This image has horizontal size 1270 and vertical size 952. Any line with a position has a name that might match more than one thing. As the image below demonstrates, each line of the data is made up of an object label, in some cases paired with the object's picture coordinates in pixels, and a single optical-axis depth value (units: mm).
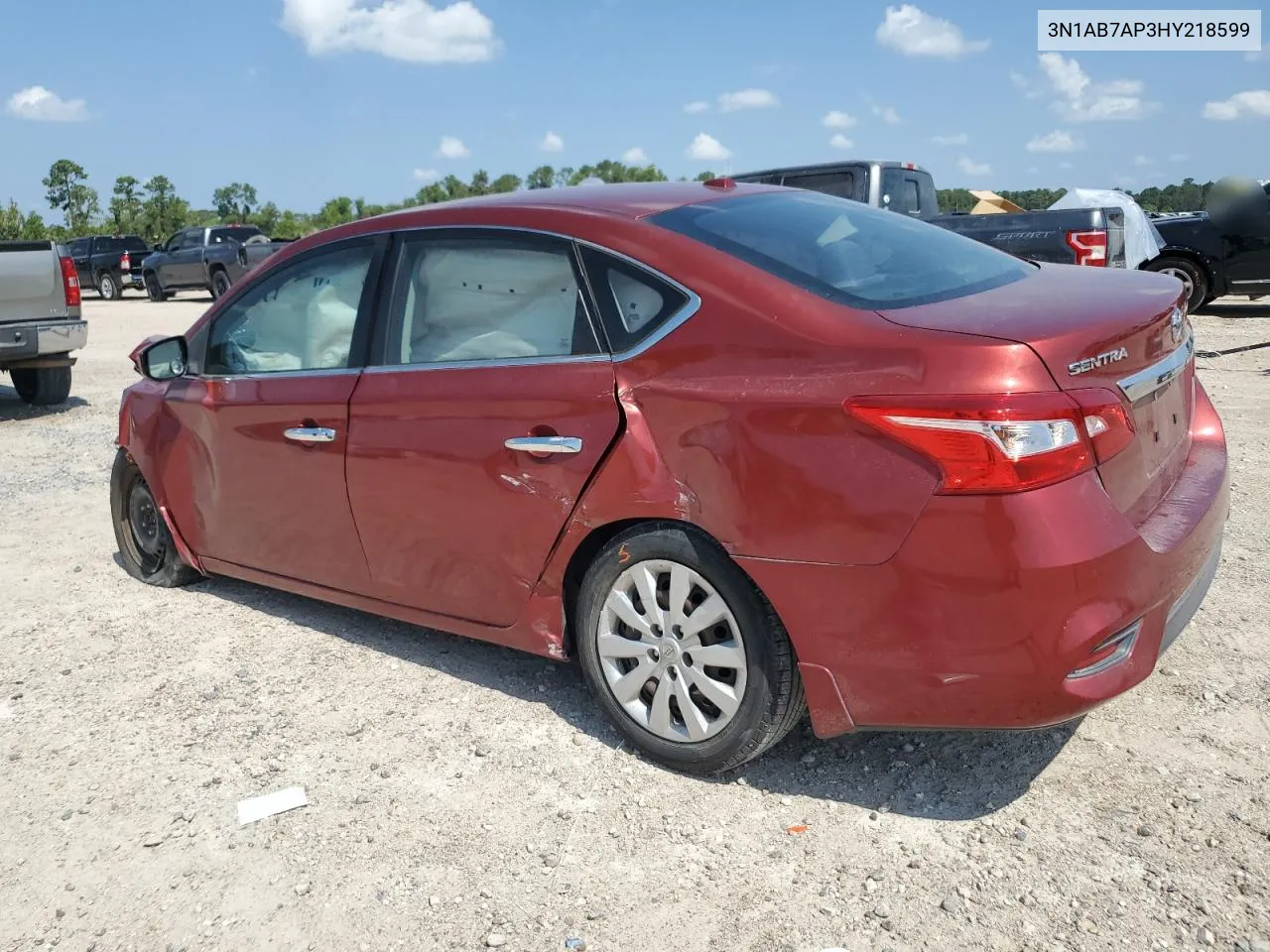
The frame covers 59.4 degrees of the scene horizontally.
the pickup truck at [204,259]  23203
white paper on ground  3150
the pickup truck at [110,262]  28766
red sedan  2580
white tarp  11664
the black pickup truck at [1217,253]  12984
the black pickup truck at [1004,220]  10570
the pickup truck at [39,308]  9562
